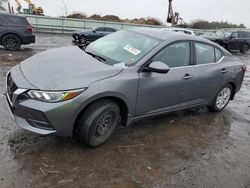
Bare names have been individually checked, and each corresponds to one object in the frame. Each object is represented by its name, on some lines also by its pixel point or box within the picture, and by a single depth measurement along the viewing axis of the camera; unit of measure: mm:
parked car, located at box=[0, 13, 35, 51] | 8490
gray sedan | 2432
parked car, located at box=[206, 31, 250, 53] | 14176
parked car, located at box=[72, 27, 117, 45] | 13527
